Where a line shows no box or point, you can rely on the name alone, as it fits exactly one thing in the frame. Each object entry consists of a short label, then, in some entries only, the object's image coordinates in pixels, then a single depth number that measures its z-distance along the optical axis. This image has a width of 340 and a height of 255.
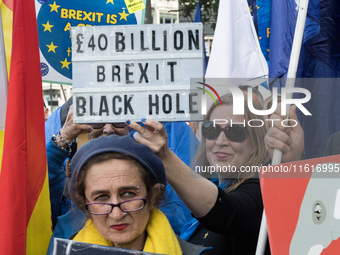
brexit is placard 3.49
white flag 3.49
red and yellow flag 2.70
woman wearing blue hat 2.59
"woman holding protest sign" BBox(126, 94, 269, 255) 2.67
